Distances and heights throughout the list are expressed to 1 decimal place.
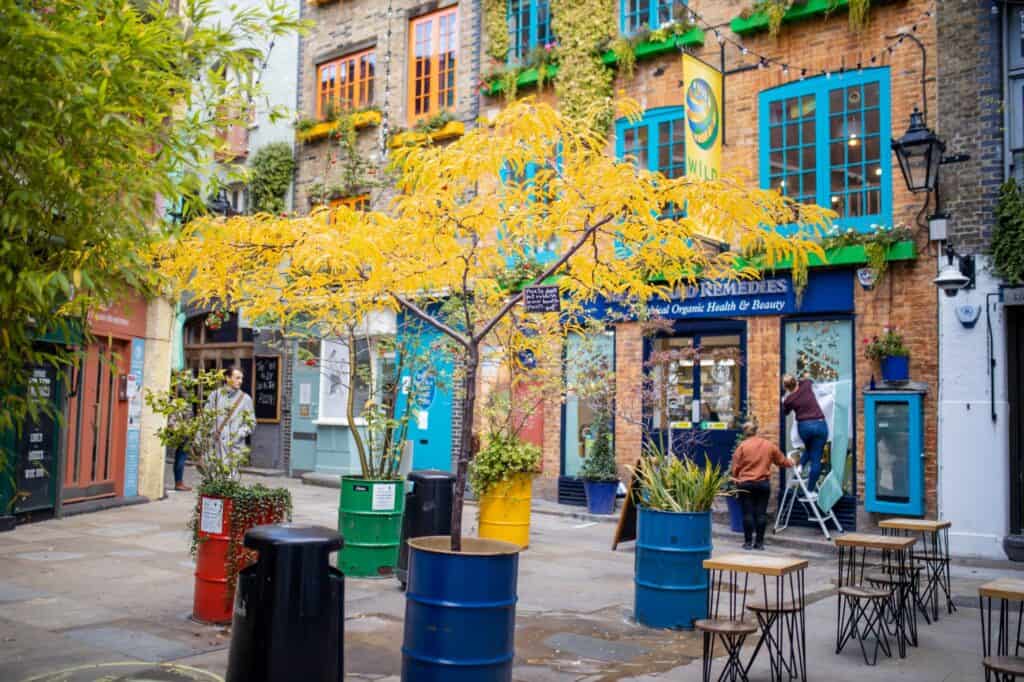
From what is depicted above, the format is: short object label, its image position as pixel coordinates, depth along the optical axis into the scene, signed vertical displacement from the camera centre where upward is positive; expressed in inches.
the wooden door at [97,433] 542.0 -18.2
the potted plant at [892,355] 502.0 +36.5
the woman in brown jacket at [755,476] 482.9 -30.0
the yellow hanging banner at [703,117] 531.2 +179.0
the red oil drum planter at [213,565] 292.7 -50.8
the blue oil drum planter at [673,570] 309.4 -51.7
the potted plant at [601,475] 599.5 -39.7
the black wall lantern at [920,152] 471.5 +140.0
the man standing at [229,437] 319.6 -11.0
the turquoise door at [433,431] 741.9 -16.8
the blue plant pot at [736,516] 535.5 -57.1
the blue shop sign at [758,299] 539.2 +74.7
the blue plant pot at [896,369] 501.4 +28.8
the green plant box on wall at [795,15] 549.0 +247.9
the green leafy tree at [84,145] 176.6 +53.3
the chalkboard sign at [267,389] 872.9 +17.4
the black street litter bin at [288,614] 191.8 -43.5
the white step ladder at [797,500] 513.3 -46.8
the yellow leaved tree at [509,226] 255.4 +58.4
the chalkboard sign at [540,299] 259.4 +32.6
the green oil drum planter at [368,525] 375.6 -47.2
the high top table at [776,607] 250.7 -52.2
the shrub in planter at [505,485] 445.4 -35.4
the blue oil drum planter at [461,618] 207.8 -47.0
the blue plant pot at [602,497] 598.9 -53.2
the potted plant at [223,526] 293.1 -38.4
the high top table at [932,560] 339.9 -50.7
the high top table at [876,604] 277.7 -58.7
